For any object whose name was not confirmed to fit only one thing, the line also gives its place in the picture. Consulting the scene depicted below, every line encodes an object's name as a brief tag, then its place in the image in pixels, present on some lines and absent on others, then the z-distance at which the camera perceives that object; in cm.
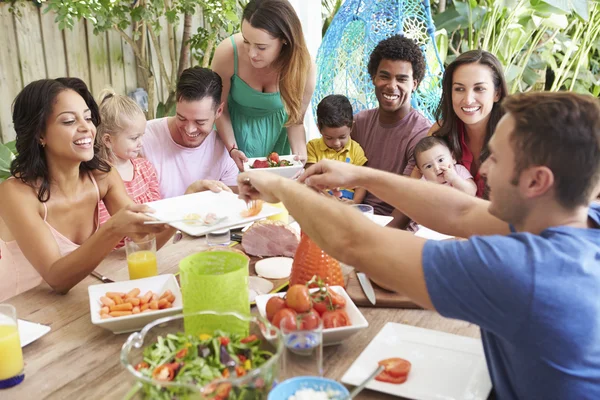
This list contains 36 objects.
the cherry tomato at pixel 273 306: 136
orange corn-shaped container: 153
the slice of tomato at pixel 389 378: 117
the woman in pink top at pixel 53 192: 177
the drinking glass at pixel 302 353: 109
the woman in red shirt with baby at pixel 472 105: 271
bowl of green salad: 90
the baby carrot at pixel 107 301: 146
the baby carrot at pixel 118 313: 141
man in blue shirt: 96
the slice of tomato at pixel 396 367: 117
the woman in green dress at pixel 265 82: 291
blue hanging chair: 383
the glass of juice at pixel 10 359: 119
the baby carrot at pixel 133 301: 146
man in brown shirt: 313
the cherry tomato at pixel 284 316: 122
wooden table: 118
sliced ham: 189
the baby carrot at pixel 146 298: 147
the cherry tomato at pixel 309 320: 121
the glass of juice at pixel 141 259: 167
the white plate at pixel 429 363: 114
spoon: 101
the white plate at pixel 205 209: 172
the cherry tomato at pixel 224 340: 108
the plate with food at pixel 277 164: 268
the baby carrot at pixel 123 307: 143
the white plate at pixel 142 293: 137
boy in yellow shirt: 327
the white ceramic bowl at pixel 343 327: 129
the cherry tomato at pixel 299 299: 132
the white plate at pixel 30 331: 134
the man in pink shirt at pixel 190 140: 285
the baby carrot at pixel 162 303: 146
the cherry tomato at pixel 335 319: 130
